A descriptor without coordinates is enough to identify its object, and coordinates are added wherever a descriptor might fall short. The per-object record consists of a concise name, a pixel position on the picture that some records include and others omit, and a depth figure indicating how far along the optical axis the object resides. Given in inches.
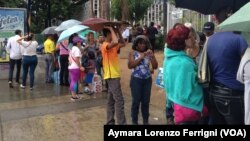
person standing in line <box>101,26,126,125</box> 265.6
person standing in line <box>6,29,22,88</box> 492.7
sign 574.6
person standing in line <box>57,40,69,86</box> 482.0
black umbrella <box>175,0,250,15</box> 195.2
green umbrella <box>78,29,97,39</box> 494.7
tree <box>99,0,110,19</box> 616.1
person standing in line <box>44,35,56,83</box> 512.1
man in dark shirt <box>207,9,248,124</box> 158.2
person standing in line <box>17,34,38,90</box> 467.2
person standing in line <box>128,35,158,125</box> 265.1
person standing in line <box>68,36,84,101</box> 388.2
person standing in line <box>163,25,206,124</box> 162.4
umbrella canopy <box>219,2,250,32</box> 125.2
